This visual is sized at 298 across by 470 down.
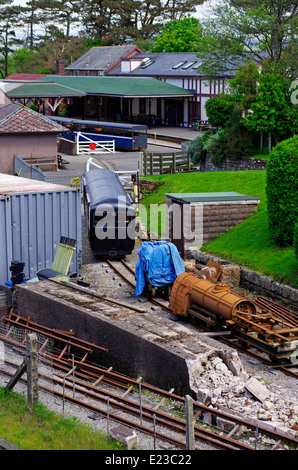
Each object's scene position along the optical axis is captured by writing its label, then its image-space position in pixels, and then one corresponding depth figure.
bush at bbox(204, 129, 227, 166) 35.78
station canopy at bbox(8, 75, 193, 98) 52.47
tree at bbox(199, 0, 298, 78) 36.22
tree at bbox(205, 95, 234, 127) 38.00
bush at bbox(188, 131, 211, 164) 37.62
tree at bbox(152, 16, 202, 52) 78.38
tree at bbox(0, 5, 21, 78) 112.74
